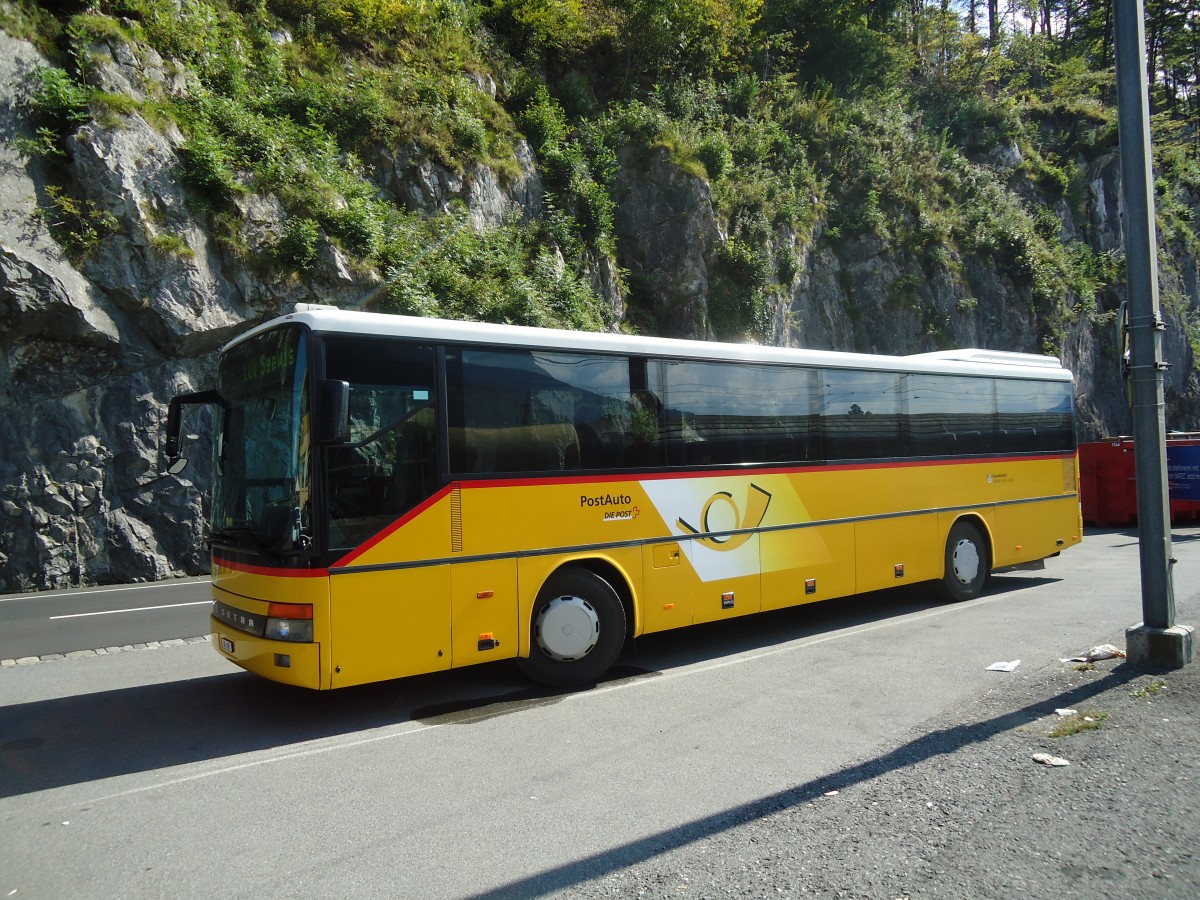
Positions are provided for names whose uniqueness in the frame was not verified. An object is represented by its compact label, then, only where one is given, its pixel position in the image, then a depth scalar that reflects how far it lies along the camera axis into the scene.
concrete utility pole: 6.83
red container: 20.84
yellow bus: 6.16
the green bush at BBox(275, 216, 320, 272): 17.34
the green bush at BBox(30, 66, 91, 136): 15.65
